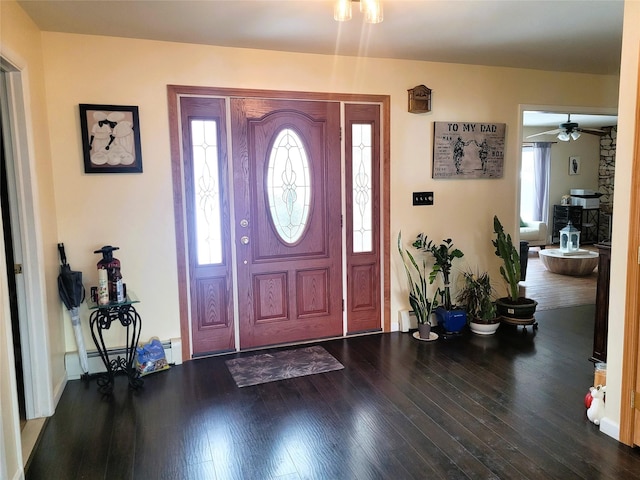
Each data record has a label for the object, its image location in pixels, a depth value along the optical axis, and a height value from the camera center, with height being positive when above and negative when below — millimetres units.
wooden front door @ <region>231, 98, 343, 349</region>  3779 -141
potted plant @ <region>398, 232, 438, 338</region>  4125 -867
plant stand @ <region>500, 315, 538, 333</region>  4289 -1159
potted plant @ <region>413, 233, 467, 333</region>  4180 -717
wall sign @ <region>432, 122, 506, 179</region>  4309 +437
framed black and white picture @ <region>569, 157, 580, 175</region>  9922 +610
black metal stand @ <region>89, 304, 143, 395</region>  3205 -986
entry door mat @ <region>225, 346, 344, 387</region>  3354 -1247
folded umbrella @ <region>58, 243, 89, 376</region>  3184 -588
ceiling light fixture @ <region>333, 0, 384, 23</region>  2484 +1005
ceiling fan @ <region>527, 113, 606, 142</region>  6477 +901
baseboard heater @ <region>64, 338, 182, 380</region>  3355 -1128
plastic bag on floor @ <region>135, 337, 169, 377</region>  3404 -1131
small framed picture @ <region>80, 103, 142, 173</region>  3301 +467
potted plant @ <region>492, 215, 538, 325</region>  4297 -833
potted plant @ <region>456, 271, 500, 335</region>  4195 -1000
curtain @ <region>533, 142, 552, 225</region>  9672 +344
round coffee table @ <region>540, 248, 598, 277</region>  6715 -989
